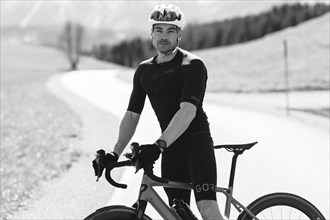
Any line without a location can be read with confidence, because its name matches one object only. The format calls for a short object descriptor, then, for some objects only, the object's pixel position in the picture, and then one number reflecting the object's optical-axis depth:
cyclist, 3.57
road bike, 3.40
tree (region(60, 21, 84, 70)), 119.31
